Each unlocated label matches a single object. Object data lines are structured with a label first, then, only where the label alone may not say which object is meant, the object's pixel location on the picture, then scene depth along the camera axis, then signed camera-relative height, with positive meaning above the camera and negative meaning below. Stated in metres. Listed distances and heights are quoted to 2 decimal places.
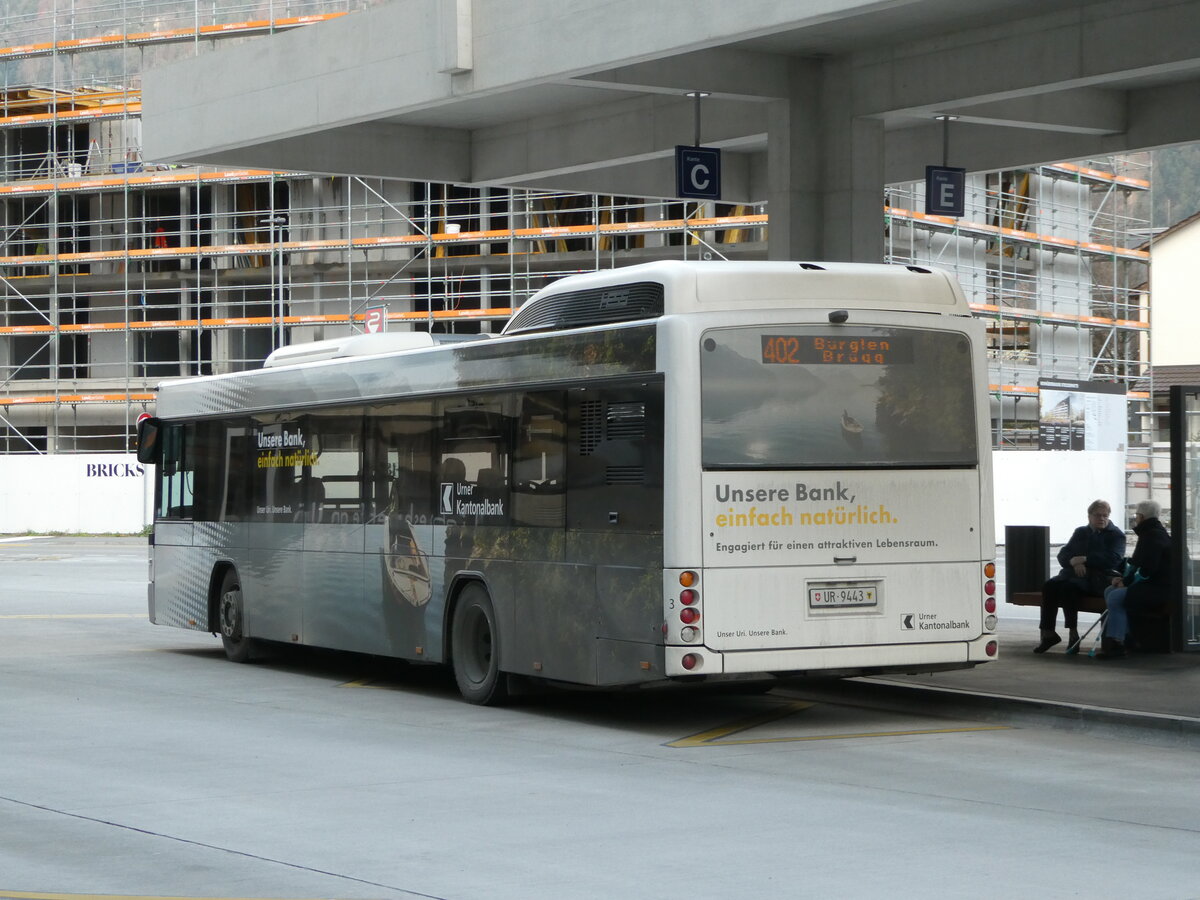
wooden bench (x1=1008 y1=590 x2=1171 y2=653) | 17.09 -1.31
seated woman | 16.47 -0.86
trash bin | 18.97 -0.71
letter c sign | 19.42 +3.38
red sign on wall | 39.50 +3.77
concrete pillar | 17.98 +3.11
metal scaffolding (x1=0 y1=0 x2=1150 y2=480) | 49.84 +6.82
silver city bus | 12.25 +0.07
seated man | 17.47 -0.71
